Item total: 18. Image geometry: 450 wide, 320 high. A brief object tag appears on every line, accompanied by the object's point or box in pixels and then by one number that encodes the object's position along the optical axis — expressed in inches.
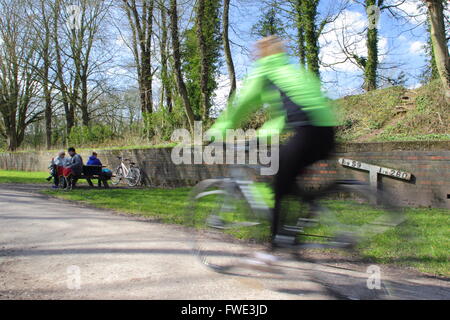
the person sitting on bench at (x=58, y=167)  515.2
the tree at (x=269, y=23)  831.0
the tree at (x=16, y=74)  1128.8
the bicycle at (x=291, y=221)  126.5
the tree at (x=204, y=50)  627.8
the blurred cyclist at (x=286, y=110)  123.5
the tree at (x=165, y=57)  655.6
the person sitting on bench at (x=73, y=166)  488.7
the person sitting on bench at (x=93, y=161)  562.9
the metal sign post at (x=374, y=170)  302.7
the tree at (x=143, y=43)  693.3
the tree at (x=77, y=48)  1077.8
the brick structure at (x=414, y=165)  288.2
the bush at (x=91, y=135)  866.1
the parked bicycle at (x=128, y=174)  585.6
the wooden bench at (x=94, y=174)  532.7
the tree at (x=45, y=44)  1063.0
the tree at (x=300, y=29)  745.0
